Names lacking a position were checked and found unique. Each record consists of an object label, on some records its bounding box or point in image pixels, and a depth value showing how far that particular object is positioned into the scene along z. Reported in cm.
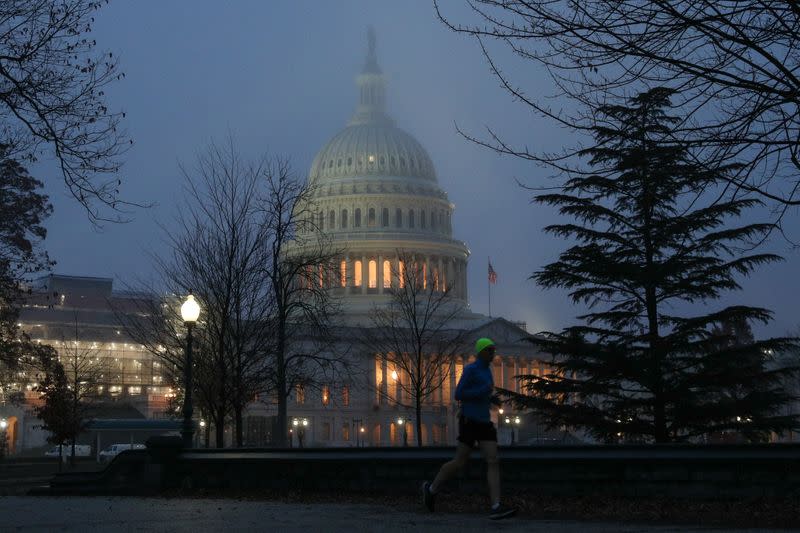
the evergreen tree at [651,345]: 3369
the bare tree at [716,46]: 1159
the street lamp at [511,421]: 11006
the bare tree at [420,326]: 8956
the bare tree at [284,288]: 3794
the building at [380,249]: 11538
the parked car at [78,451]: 9006
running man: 1396
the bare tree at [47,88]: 1438
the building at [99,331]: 12644
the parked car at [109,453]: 8049
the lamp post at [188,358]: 2394
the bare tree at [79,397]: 6048
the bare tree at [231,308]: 3541
